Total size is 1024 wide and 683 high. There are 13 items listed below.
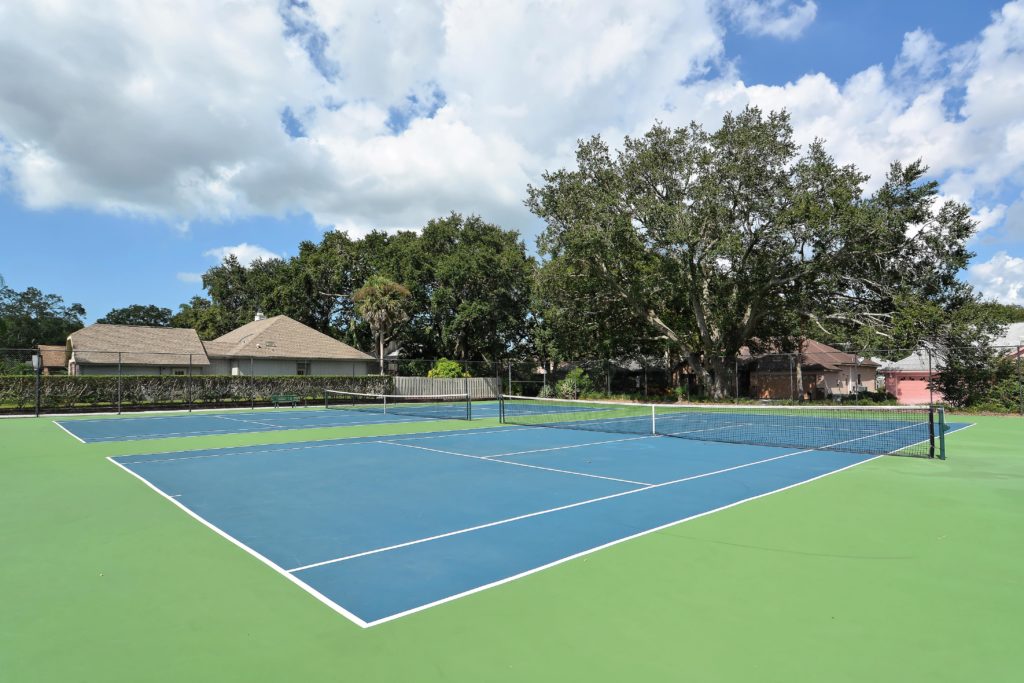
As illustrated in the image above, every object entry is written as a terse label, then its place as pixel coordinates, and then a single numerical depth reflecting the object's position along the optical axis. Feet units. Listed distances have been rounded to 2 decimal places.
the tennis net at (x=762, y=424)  51.03
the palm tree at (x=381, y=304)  134.10
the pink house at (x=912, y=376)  134.10
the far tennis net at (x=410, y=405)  90.22
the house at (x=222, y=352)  115.85
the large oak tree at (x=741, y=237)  99.91
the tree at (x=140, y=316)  303.89
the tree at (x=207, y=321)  201.16
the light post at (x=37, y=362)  84.38
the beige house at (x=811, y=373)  146.41
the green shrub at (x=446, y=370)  135.23
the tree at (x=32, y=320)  216.13
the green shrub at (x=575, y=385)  133.28
